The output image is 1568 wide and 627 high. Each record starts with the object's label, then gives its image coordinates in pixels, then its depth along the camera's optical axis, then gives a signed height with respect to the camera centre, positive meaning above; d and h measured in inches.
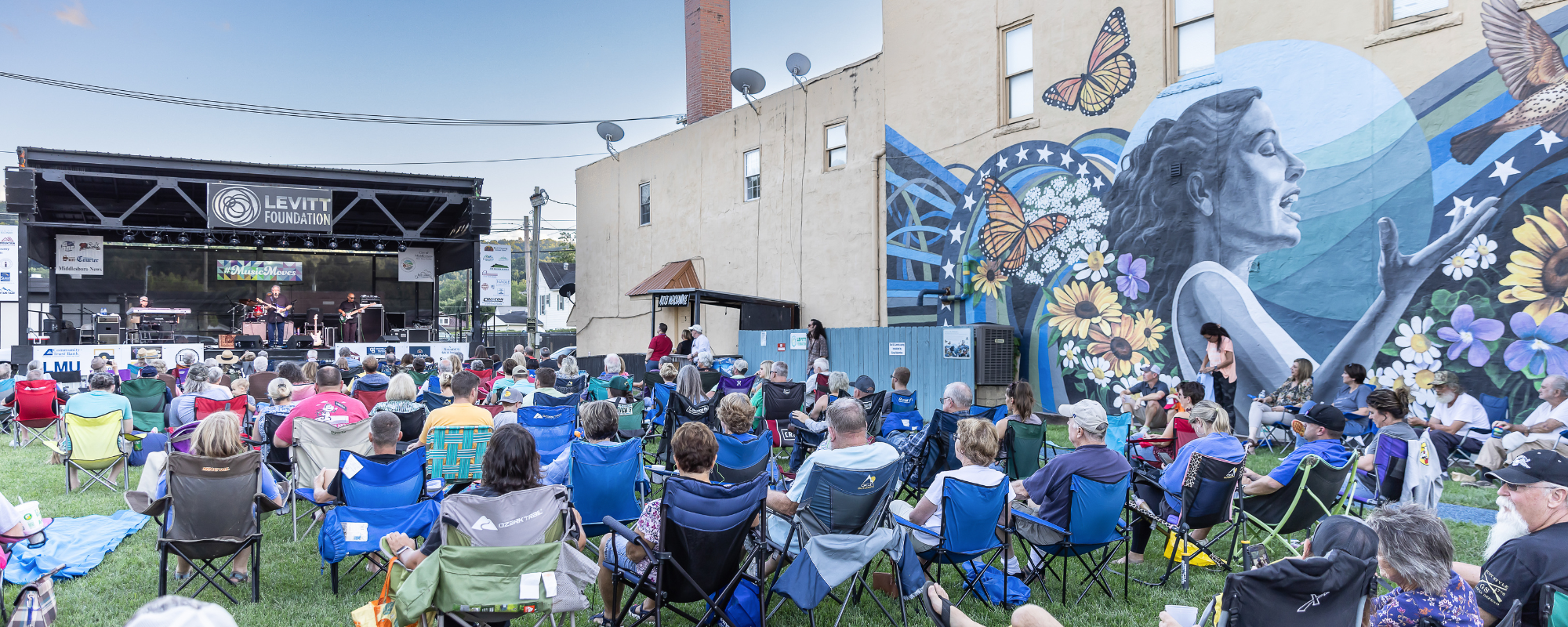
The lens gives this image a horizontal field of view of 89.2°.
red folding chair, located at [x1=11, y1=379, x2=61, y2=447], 324.5 -34.5
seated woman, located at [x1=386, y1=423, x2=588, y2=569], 125.3 -23.6
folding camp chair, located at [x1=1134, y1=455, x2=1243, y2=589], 163.0 -38.7
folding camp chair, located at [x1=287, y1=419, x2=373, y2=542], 196.2 -32.1
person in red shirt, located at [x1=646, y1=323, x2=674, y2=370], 542.6 -21.0
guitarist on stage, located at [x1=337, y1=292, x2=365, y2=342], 764.0 -0.5
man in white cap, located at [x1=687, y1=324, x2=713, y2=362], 502.6 -16.6
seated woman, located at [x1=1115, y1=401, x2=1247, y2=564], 170.6 -30.9
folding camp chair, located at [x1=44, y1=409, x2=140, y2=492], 251.4 -39.2
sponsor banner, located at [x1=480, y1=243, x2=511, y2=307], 693.3 +38.3
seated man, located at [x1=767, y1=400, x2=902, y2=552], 149.3 -27.0
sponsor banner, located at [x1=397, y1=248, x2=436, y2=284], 813.9 +55.4
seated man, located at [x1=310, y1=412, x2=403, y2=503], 162.1 -26.6
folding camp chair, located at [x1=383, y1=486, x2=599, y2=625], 109.5 -34.9
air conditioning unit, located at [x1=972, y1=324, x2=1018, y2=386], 442.3 -22.9
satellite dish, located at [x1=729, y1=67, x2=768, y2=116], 622.8 +184.7
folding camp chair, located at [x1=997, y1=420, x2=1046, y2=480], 212.7 -36.6
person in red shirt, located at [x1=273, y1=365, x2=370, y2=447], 212.8 -25.5
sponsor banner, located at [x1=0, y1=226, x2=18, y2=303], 564.7 +40.5
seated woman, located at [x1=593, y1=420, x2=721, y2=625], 138.8 -34.4
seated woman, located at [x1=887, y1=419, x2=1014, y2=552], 148.3 -29.1
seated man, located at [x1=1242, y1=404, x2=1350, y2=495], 167.9 -30.6
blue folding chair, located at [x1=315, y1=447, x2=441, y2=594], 149.9 -37.2
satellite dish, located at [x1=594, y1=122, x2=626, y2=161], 782.5 +182.7
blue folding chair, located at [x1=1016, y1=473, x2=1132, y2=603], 153.0 -39.7
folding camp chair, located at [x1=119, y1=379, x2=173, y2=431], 285.7 -29.5
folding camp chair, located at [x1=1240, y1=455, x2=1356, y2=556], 163.8 -40.4
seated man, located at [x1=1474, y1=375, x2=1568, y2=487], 244.9 -38.8
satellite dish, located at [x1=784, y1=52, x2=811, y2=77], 588.1 +186.4
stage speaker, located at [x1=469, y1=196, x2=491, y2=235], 674.2 +88.0
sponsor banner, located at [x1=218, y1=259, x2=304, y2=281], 773.3 +49.2
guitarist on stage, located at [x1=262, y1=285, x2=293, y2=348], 714.2 +0.8
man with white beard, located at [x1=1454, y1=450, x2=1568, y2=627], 89.8 -27.0
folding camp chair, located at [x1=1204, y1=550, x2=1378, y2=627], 86.0 -30.7
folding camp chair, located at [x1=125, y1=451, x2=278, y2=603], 148.6 -35.3
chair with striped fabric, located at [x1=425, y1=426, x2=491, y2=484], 198.4 -33.6
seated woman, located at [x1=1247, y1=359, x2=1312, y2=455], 330.6 -36.8
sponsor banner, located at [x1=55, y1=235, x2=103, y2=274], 670.5 +57.3
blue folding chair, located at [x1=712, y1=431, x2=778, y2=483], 195.0 -33.3
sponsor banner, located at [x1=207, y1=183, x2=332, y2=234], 620.1 +90.0
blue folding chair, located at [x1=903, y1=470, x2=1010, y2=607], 144.9 -38.5
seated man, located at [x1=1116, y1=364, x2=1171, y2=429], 267.1 -34.4
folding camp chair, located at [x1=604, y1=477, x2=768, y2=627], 127.7 -36.7
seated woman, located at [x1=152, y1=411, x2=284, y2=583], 152.7 -22.7
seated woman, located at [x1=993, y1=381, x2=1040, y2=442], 212.7 -24.1
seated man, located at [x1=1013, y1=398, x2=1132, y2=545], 156.6 -31.2
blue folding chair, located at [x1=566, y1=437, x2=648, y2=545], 168.9 -35.3
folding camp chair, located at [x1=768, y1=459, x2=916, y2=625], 146.9 -35.0
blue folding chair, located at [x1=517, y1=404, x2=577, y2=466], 213.5 -31.3
